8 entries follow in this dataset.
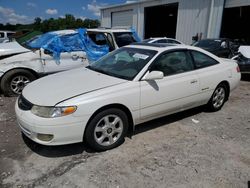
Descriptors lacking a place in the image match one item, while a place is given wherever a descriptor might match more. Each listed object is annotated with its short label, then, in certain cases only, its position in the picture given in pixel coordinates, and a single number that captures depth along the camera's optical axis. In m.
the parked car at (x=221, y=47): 9.47
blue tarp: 6.20
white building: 12.97
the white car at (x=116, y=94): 3.01
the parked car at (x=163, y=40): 10.98
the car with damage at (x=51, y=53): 5.74
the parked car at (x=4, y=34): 18.91
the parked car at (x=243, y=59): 7.91
